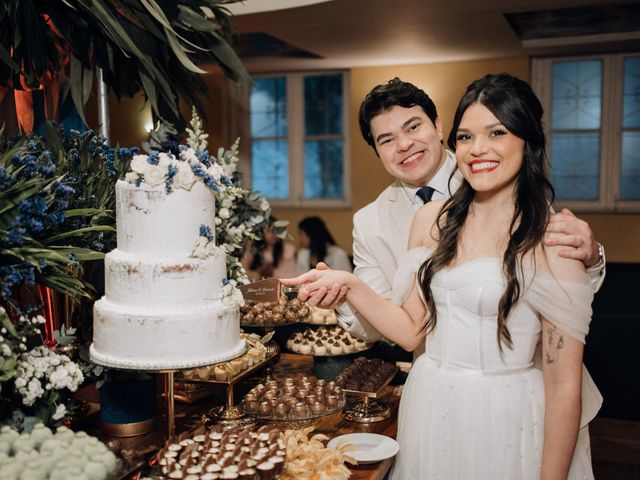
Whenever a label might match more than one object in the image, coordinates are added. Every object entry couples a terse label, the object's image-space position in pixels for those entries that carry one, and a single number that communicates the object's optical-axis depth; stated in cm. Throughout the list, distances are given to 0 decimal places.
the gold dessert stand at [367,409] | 251
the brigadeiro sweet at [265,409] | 235
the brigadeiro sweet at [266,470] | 176
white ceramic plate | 210
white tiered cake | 188
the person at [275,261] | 739
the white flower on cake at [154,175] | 187
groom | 270
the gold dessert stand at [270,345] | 296
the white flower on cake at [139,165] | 189
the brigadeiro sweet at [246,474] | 173
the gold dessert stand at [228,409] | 249
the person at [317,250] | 770
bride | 191
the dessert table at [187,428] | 208
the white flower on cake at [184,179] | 189
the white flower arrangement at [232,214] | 213
